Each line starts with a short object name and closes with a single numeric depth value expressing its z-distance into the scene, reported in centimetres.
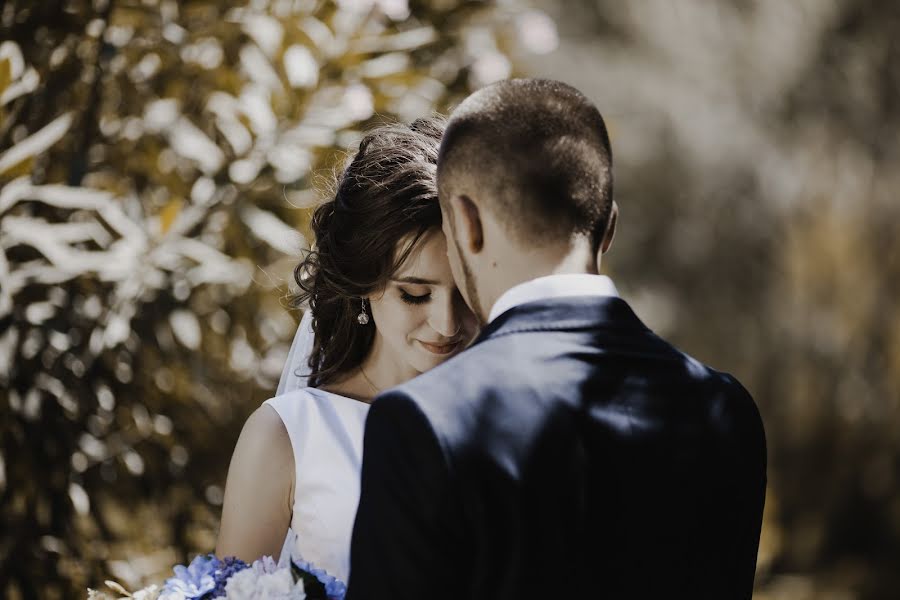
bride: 272
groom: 217
